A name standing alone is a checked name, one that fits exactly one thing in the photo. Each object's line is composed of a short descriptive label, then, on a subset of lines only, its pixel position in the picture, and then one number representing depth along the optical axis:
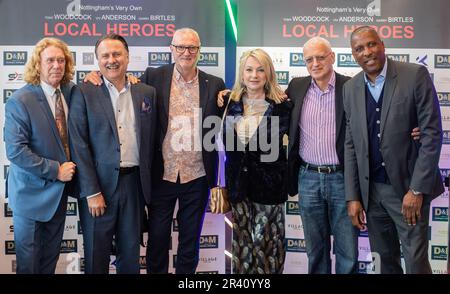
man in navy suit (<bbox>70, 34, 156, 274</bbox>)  3.24
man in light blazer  3.16
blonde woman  3.38
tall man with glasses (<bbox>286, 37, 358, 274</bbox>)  3.38
